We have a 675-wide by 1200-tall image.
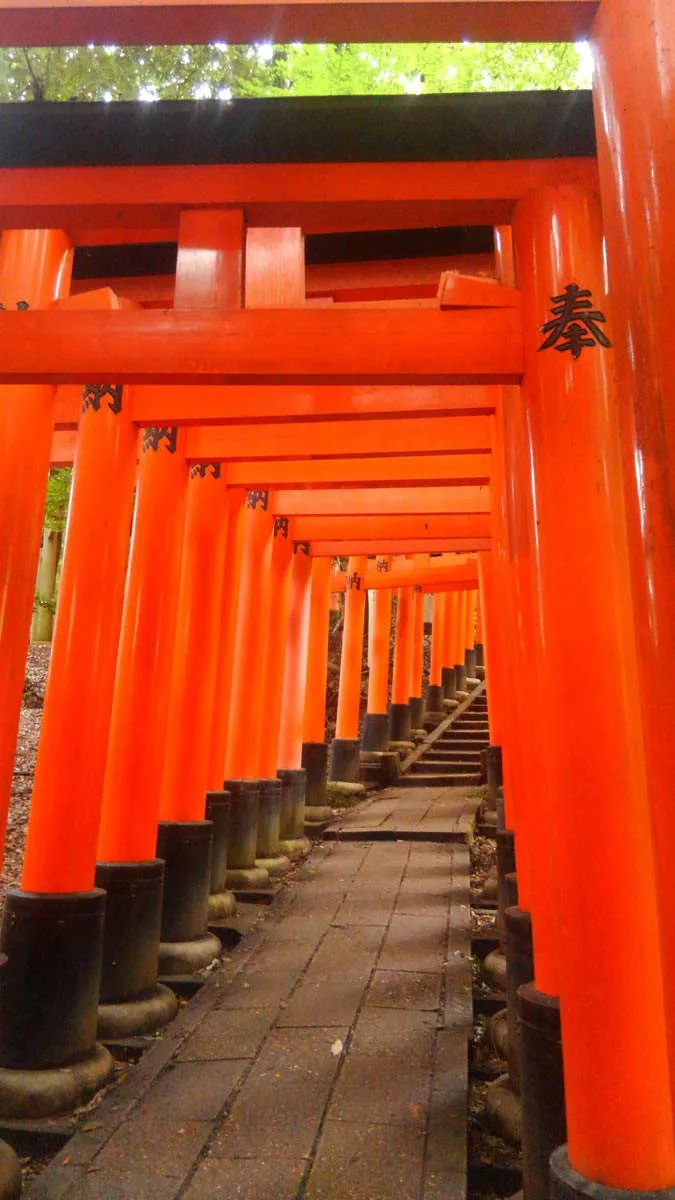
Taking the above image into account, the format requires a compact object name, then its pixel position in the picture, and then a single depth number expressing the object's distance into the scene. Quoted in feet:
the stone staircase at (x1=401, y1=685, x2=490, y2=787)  47.19
